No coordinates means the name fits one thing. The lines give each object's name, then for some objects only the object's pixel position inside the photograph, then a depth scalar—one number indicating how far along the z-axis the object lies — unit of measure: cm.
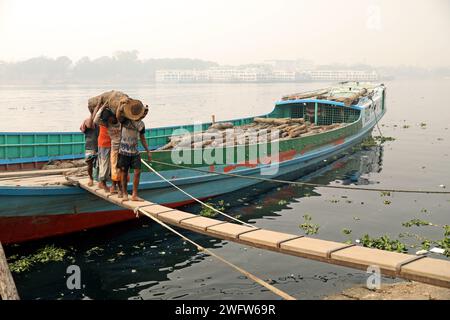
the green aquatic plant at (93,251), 1060
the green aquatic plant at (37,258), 965
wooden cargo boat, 1073
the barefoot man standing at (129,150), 935
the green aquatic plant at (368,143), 2780
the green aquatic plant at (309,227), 1230
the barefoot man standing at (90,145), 1108
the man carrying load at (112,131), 987
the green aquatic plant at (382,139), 3049
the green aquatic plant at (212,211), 1350
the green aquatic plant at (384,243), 1049
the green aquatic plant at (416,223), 1267
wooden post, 568
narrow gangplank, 532
